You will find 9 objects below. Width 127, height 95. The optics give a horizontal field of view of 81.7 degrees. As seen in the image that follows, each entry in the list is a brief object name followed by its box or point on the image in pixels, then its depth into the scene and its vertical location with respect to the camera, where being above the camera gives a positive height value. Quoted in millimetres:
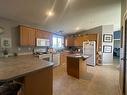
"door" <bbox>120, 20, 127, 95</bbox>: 1697 -200
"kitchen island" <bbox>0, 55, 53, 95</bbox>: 1043 -509
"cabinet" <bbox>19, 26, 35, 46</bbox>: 2796 +406
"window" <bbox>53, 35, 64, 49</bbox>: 4748 +307
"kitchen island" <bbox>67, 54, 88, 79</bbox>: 2937 -834
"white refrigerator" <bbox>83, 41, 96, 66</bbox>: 4500 -292
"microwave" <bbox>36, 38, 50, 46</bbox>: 3302 +202
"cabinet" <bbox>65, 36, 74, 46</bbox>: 5586 +403
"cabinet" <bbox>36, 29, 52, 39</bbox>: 3320 +591
